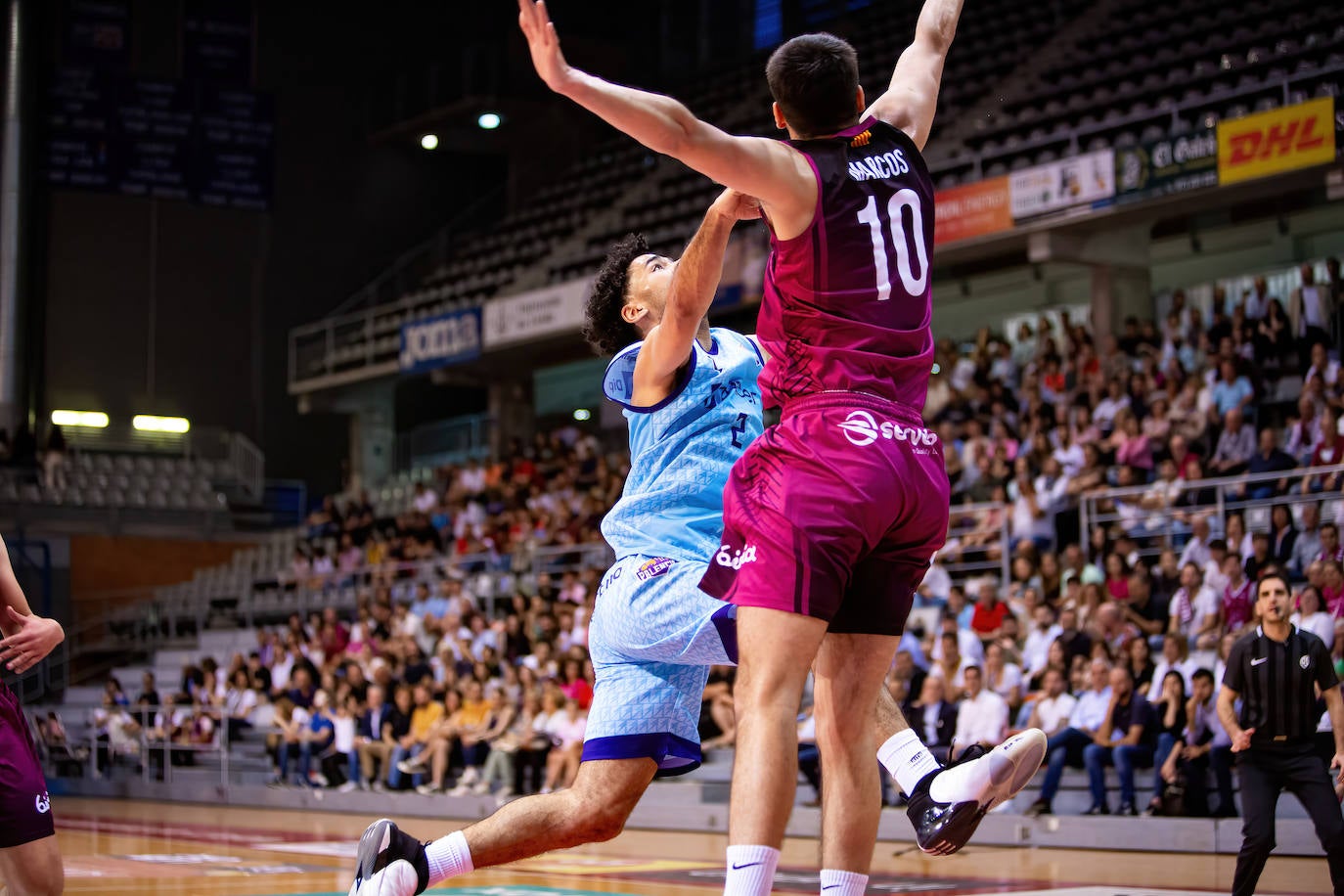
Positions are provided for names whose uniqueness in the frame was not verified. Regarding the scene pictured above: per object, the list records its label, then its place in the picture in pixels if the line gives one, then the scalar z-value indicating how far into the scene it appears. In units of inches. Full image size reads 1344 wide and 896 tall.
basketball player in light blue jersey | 176.1
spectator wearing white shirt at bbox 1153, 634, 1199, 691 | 436.5
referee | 285.4
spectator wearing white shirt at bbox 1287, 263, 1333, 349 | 599.2
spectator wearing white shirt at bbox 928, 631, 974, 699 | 479.8
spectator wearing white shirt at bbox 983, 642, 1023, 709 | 465.1
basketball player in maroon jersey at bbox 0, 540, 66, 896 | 187.8
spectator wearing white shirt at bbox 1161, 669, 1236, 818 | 406.6
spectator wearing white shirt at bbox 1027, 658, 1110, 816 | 439.8
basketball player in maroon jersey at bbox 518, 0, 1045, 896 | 140.1
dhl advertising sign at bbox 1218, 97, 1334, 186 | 584.4
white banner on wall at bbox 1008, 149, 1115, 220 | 649.6
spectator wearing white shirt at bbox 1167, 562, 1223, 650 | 452.4
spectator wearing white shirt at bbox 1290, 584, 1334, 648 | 406.3
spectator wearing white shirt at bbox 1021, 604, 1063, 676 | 480.1
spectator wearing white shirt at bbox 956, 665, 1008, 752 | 453.1
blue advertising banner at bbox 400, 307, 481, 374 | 952.3
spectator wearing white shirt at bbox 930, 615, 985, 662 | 490.9
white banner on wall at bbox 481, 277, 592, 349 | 876.0
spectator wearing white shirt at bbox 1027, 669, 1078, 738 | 449.1
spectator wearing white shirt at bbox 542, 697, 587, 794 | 551.8
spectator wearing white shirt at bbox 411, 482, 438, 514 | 967.6
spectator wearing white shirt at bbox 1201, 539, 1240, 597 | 458.3
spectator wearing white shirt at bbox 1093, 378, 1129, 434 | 585.7
